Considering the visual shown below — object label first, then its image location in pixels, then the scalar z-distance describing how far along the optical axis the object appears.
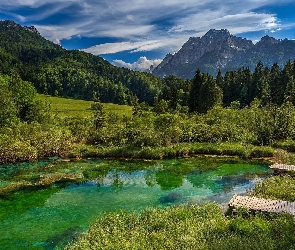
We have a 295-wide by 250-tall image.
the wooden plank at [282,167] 22.02
